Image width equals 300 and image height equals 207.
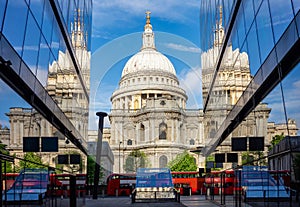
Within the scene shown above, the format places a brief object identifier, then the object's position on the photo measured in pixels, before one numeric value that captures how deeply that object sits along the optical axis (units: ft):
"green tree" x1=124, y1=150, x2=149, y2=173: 239.87
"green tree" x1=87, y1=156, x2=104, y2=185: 150.61
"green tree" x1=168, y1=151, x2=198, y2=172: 268.37
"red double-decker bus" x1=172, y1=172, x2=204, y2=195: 202.39
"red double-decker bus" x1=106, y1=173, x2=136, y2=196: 195.16
